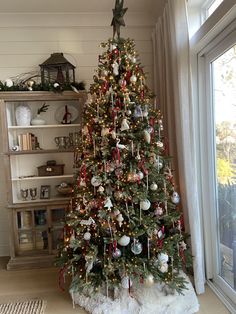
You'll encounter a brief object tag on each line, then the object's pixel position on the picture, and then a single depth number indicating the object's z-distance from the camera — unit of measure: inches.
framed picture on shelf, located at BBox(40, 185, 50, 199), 100.9
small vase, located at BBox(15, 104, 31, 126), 97.1
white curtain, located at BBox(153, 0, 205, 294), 73.3
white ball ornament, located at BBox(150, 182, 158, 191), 67.7
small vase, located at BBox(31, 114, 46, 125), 98.1
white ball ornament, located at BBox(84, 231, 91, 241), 65.9
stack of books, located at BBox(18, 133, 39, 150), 98.0
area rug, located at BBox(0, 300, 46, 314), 70.0
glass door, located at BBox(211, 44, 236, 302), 66.2
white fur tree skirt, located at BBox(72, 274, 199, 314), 65.2
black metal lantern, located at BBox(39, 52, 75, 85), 95.9
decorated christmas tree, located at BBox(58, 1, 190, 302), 66.0
